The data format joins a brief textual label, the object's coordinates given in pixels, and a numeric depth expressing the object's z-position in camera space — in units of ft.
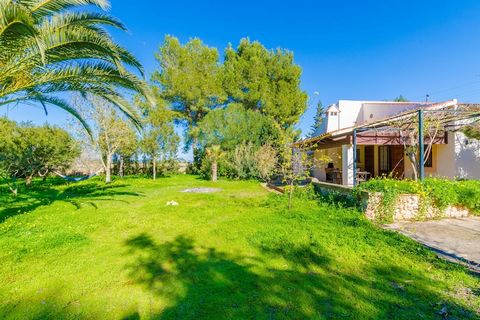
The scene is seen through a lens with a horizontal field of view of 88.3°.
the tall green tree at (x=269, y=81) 82.38
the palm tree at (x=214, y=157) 61.87
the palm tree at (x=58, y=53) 14.90
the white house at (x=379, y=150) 36.94
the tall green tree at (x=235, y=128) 66.33
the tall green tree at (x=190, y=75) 84.43
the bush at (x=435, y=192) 21.67
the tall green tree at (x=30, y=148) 46.03
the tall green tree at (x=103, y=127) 57.88
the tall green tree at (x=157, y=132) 66.54
